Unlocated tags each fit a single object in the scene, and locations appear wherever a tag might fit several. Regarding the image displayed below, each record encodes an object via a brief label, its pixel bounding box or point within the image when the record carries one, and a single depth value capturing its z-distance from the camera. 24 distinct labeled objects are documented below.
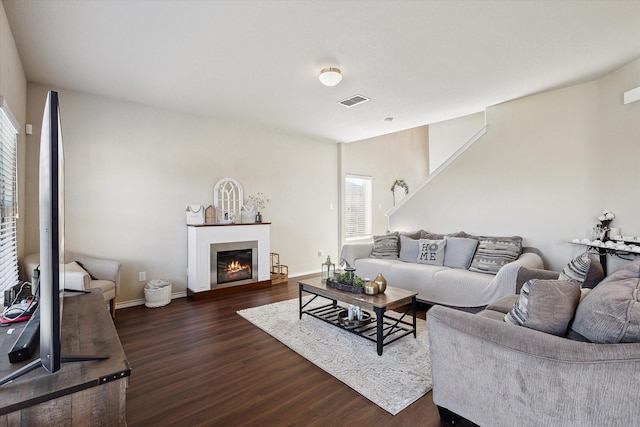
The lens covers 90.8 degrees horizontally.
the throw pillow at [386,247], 4.75
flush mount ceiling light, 3.06
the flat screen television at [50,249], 1.02
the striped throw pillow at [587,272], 2.11
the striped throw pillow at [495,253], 3.67
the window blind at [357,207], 7.12
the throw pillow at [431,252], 4.23
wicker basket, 4.06
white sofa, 3.25
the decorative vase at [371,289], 2.97
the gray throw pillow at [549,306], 1.54
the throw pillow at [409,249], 4.56
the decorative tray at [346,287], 3.06
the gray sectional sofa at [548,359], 1.28
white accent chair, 3.18
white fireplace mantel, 4.42
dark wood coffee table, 2.70
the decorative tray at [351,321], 3.12
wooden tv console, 0.94
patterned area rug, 2.16
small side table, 3.03
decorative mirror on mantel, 4.89
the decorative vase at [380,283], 3.02
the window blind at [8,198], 2.40
